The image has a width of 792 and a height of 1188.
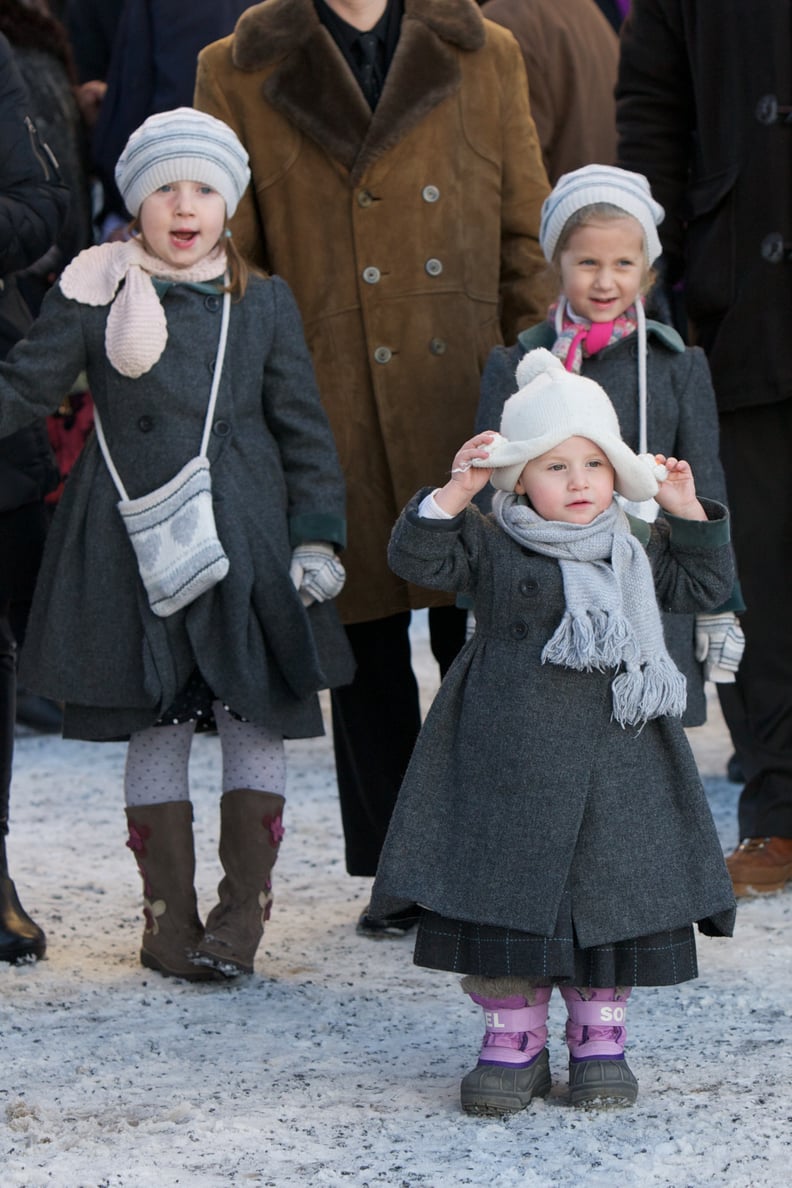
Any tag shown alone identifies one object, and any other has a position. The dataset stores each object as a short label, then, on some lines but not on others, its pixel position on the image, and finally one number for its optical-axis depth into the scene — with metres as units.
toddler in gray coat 6.04
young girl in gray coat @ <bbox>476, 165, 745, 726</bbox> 7.46
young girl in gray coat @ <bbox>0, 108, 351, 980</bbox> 7.41
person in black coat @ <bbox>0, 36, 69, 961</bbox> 7.80
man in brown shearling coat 8.23
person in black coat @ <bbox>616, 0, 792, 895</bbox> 8.57
